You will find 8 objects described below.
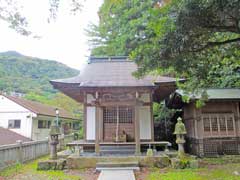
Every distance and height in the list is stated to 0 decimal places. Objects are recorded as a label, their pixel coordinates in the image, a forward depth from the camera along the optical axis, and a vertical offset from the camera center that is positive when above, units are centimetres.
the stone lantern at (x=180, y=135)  802 -51
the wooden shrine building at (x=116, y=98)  881 +103
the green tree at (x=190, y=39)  443 +200
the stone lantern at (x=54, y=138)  808 -59
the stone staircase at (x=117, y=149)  937 -126
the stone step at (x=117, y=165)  767 -153
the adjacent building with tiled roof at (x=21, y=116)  1794 +54
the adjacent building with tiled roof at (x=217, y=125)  1048 -19
